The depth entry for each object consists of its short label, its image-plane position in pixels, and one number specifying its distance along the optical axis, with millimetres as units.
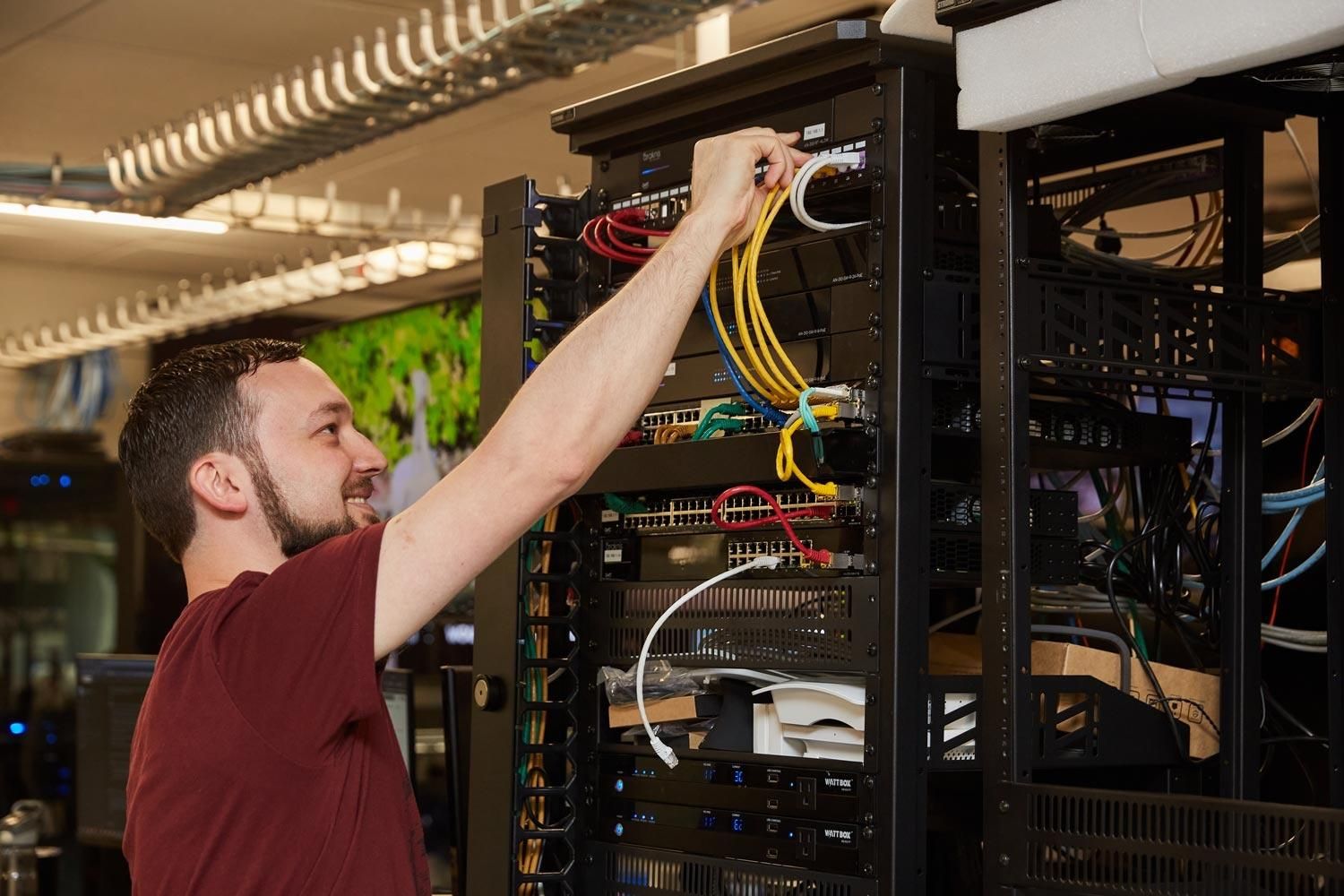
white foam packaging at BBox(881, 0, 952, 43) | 1343
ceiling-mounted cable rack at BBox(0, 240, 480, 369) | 5484
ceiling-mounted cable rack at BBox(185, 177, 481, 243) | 4801
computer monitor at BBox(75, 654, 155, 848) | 2982
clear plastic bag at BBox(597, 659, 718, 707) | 1561
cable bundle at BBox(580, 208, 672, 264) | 1632
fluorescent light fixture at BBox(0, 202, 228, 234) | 5363
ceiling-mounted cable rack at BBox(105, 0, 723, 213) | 2807
